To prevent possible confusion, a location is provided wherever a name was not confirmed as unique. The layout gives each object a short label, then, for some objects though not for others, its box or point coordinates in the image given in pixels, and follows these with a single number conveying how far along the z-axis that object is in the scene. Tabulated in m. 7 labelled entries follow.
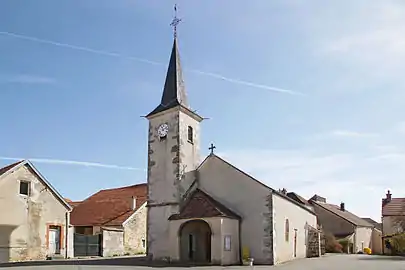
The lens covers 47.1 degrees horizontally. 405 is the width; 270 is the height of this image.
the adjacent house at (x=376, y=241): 55.80
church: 24.88
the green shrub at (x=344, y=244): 44.38
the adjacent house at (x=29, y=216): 27.02
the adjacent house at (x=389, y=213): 47.19
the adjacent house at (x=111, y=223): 34.69
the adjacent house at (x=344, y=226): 48.16
